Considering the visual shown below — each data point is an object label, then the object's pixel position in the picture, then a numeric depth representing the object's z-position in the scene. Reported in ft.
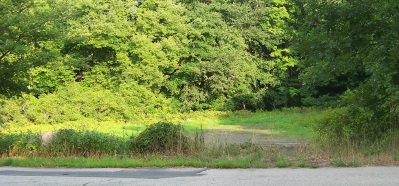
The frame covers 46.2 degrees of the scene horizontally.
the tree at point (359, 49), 42.16
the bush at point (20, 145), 46.84
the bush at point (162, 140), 43.91
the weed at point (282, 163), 34.36
